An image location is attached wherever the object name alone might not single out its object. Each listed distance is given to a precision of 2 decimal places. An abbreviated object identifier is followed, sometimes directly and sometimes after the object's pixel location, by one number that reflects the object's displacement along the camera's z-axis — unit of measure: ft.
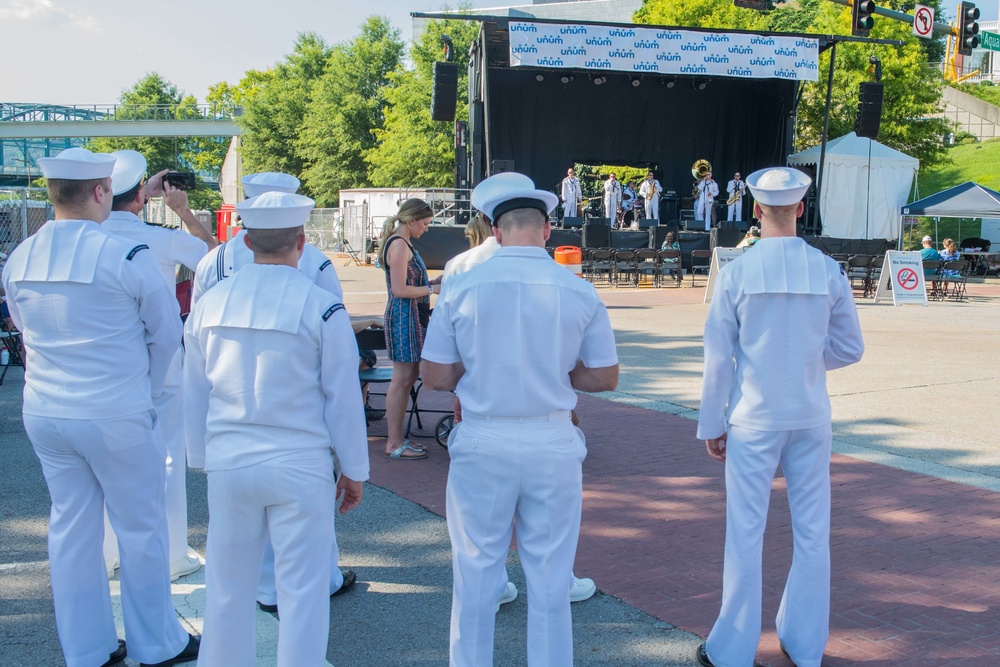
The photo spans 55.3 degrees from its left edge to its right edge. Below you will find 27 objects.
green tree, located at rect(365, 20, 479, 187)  169.17
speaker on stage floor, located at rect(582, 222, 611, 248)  81.76
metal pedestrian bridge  207.10
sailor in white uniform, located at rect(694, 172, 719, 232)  87.92
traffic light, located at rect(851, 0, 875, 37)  58.85
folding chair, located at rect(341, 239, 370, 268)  105.81
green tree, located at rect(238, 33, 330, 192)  213.25
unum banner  73.41
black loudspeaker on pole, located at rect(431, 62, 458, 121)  79.56
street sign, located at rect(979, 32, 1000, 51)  72.80
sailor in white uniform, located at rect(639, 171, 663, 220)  88.79
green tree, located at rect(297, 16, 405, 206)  194.29
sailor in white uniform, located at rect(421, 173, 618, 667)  10.19
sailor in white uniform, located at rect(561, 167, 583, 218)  85.87
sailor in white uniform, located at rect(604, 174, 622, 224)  90.22
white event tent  95.40
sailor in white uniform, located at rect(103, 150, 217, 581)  13.76
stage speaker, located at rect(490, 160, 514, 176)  76.13
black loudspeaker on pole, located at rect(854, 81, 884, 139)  86.79
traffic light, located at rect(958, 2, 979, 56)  66.54
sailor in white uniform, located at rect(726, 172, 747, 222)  87.71
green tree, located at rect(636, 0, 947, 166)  118.52
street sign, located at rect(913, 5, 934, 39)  62.49
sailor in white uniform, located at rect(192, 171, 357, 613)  14.10
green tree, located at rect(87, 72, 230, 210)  277.23
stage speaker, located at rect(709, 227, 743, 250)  82.74
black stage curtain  90.33
